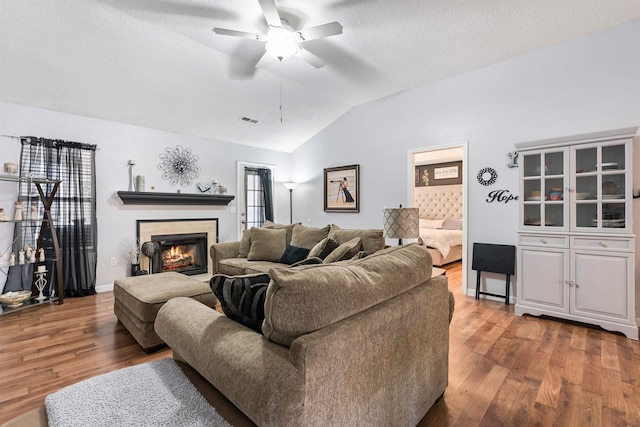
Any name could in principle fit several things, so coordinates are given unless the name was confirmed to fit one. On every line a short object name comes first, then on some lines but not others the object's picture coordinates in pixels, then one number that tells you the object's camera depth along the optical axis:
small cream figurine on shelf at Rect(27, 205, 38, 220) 3.50
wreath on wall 3.70
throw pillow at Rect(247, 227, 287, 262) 3.88
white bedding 5.28
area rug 0.89
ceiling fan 2.26
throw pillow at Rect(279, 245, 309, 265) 3.57
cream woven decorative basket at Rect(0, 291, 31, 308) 3.17
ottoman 2.34
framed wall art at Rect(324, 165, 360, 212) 5.16
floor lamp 6.16
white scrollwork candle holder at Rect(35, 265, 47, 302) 3.51
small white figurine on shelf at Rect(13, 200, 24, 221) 3.40
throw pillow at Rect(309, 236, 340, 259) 3.03
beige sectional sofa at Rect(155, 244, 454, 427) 0.85
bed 5.36
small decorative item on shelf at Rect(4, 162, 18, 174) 3.25
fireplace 4.44
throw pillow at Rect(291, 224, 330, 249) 3.70
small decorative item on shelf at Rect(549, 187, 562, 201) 3.07
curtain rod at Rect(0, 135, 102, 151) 3.43
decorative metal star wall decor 4.63
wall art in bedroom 6.98
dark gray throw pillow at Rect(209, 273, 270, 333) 1.14
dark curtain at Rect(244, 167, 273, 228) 5.78
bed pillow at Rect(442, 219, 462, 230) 6.59
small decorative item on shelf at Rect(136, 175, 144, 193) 4.29
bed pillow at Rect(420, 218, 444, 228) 6.80
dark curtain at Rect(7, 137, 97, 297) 3.58
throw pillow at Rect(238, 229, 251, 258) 4.14
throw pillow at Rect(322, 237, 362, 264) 2.49
